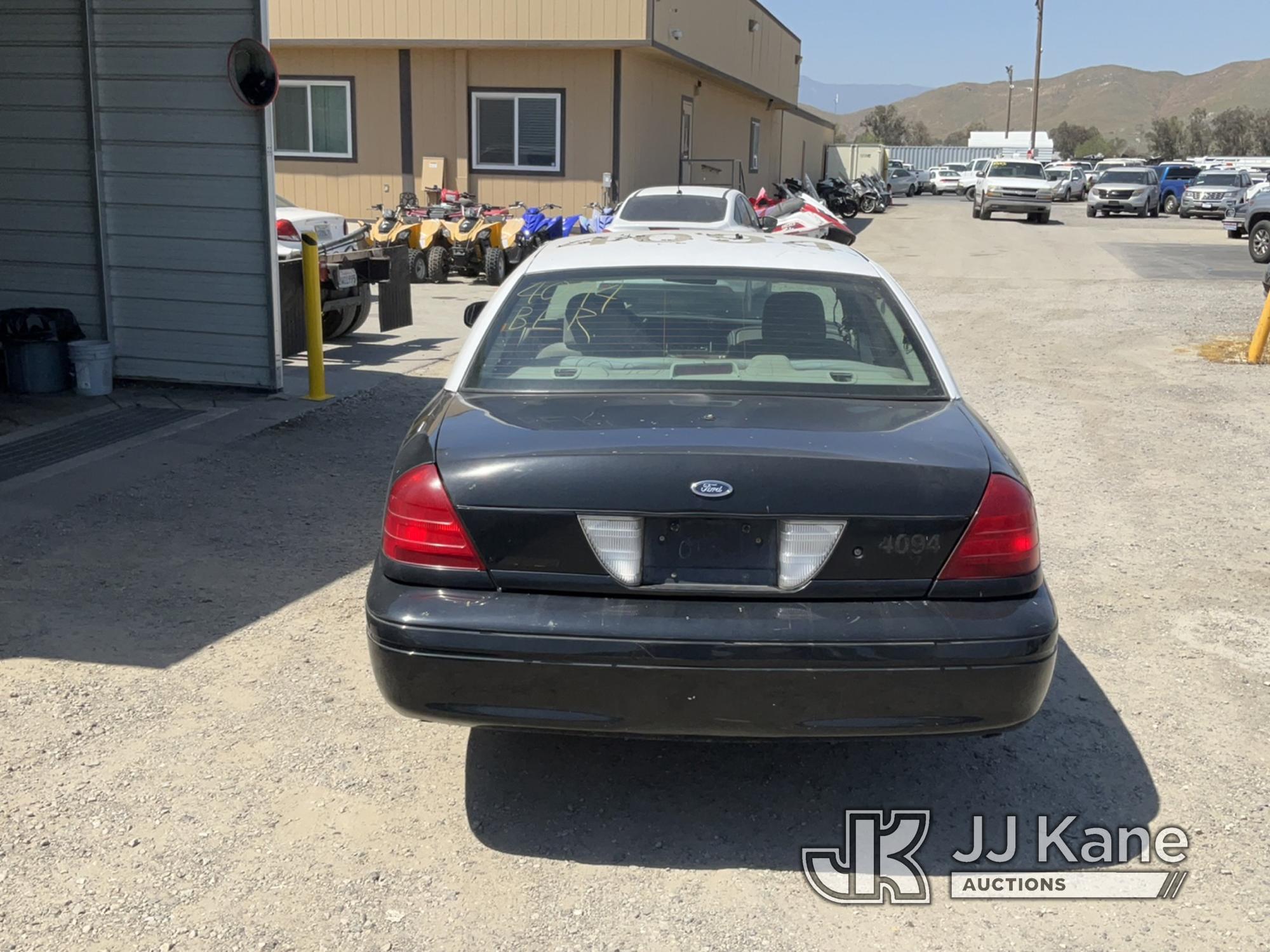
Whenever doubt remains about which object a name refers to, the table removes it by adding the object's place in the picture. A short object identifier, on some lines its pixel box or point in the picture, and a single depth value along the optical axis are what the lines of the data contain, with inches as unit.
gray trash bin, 362.6
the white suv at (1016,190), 1407.5
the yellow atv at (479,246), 716.0
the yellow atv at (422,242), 729.6
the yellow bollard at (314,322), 376.8
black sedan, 124.0
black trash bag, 366.6
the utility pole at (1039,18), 2685.5
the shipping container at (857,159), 2237.9
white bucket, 368.8
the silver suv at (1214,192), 1541.6
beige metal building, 843.4
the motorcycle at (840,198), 1589.6
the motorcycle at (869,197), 1708.9
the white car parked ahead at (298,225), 486.6
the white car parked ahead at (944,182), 2593.5
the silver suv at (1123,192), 1590.8
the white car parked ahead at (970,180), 2294.5
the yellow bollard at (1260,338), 471.8
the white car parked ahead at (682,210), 605.9
